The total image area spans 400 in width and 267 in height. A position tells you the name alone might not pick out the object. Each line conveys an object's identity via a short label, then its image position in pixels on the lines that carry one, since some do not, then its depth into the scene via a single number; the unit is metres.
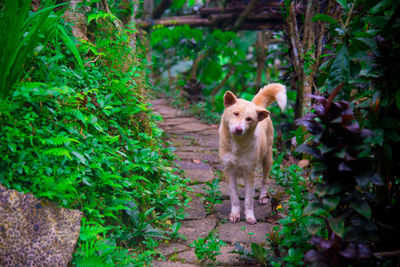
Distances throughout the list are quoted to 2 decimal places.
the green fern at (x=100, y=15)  4.08
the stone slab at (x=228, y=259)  2.74
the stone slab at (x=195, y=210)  3.67
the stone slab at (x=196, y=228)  3.26
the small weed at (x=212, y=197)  3.92
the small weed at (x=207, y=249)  2.77
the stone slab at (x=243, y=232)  3.21
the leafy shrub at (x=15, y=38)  2.72
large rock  2.33
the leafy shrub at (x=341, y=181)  2.00
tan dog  3.52
